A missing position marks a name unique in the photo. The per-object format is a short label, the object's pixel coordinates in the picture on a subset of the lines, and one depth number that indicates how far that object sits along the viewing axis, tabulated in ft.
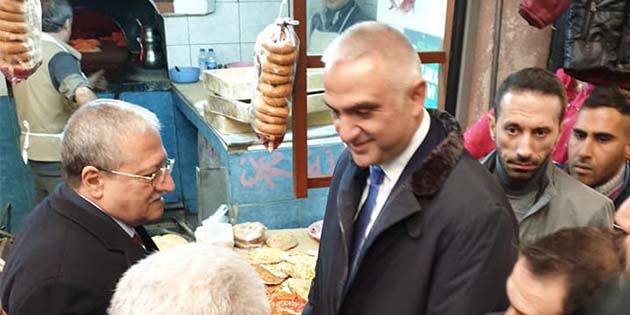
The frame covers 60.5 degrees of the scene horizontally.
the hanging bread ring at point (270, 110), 7.25
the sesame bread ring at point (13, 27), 6.05
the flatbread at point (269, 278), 7.24
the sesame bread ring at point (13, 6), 5.99
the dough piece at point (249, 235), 8.32
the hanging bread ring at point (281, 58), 6.98
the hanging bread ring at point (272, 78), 7.10
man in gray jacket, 5.28
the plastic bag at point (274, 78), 6.99
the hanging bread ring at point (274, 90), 7.16
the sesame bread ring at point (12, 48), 6.16
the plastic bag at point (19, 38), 6.07
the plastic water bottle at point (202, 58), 15.71
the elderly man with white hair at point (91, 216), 4.30
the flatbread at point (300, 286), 7.05
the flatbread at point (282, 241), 8.46
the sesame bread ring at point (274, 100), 7.22
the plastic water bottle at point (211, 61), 15.58
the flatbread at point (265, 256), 7.76
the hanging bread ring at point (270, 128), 7.30
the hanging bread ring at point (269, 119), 7.28
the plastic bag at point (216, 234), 8.07
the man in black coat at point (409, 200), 3.90
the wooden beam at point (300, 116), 7.25
